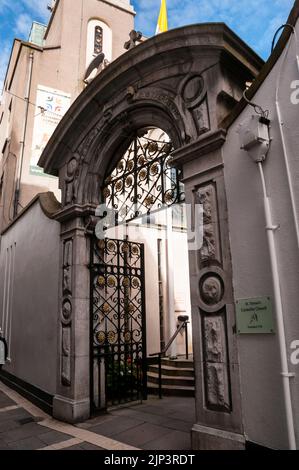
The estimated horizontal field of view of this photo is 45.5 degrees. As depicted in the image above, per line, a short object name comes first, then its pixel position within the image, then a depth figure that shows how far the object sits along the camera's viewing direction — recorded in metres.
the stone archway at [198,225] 3.20
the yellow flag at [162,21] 13.90
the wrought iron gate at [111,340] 5.76
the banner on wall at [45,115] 11.93
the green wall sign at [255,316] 3.19
